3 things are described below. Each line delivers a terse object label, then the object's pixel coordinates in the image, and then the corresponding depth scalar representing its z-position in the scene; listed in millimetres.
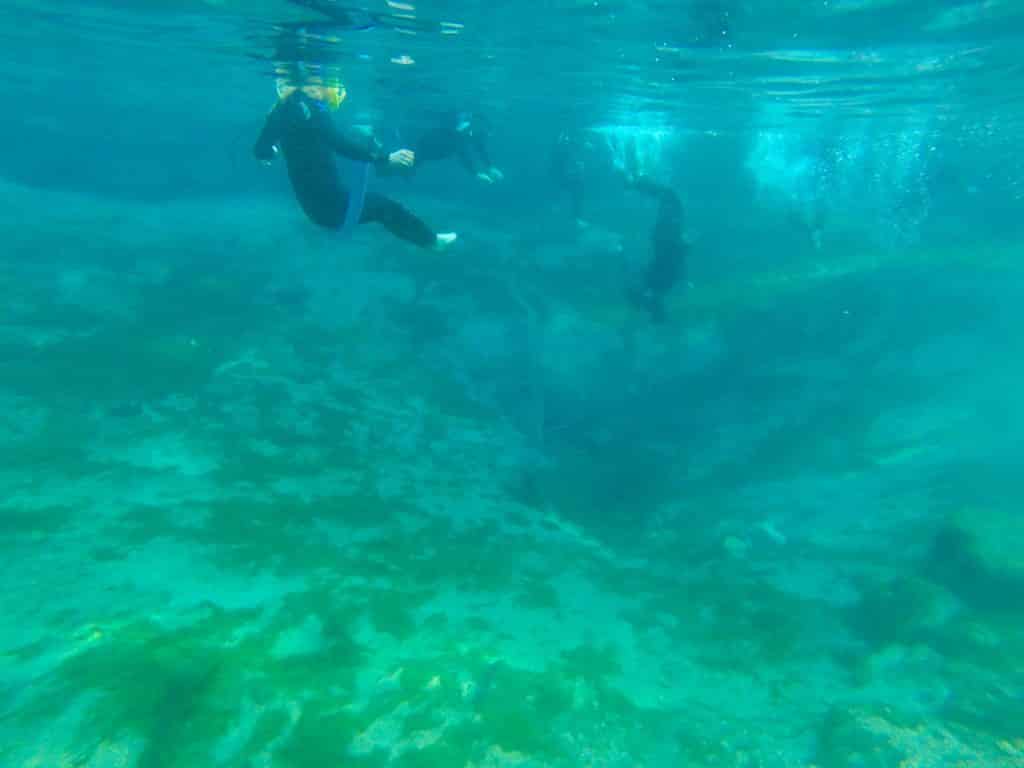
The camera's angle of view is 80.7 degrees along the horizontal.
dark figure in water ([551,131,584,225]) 23266
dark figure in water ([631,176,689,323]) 14969
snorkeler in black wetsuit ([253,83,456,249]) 7582
